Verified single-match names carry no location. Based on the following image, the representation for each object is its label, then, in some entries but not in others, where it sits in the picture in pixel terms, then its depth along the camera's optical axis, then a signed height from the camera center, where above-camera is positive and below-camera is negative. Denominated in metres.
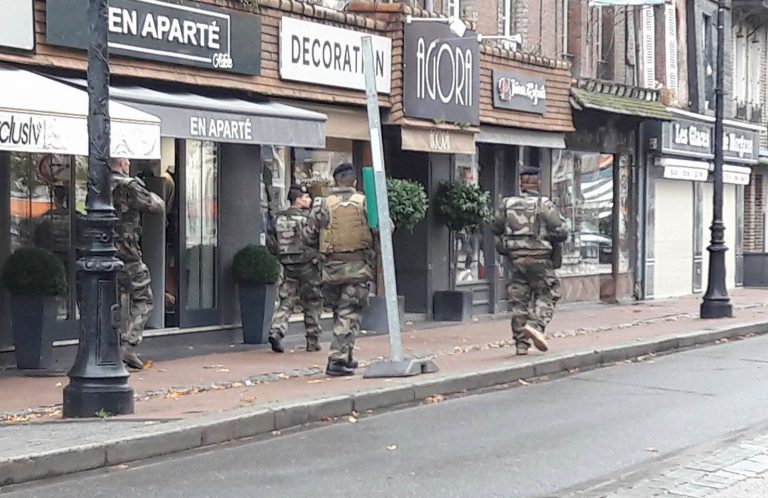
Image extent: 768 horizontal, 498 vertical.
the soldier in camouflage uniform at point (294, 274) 13.57 -0.38
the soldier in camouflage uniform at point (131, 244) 11.66 -0.04
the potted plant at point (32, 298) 11.69 -0.54
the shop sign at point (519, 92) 18.27 +2.16
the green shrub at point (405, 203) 16.00 +0.45
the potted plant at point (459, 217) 17.95 +0.30
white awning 10.04 +0.99
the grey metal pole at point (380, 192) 11.34 +0.42
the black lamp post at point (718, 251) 19.28 -0.22
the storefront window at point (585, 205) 21.84 +0.58
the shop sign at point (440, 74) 16.36 +2.18
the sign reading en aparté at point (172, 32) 11.67 +2.09
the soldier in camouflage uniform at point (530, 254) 13.41 -0.17
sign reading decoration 14.49 +2.19
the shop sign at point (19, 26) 11.07 +1.90
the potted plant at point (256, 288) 14.39 -0.56
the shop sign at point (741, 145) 26.66 +1.99
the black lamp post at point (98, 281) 9.22 -0.31
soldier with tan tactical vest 11.59 -0.10
